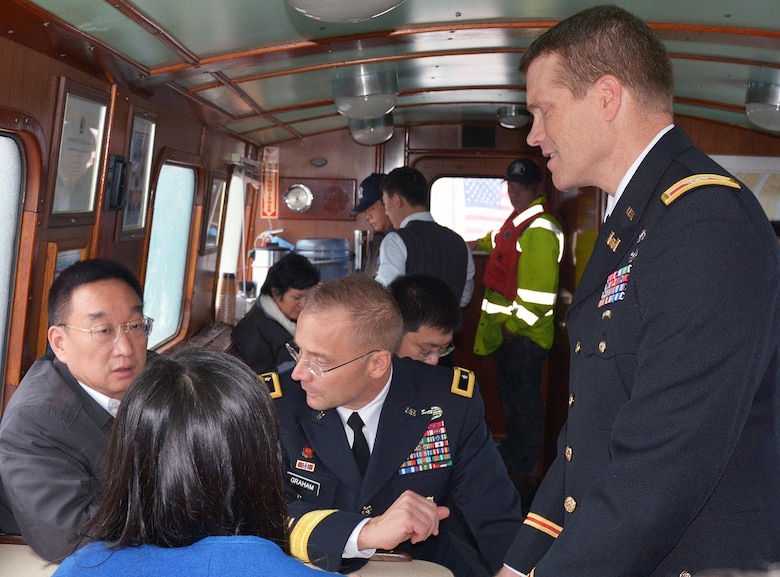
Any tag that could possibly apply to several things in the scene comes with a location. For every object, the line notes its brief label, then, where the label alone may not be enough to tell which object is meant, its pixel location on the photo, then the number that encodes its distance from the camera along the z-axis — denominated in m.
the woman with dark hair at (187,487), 1.03
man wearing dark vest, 4.43
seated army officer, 2.15
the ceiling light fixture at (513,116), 5.53
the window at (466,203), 6.44
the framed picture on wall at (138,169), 3.56
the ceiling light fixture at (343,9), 2.13
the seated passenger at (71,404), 1.98
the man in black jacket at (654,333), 1.17
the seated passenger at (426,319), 2.94
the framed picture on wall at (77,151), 2.84
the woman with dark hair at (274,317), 4.36
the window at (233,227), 5.76
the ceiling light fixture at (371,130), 5.21
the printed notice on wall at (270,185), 6.16
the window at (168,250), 4.48
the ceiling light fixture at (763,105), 3.51
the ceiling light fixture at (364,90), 3.97
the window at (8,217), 2.63
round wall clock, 6.27
